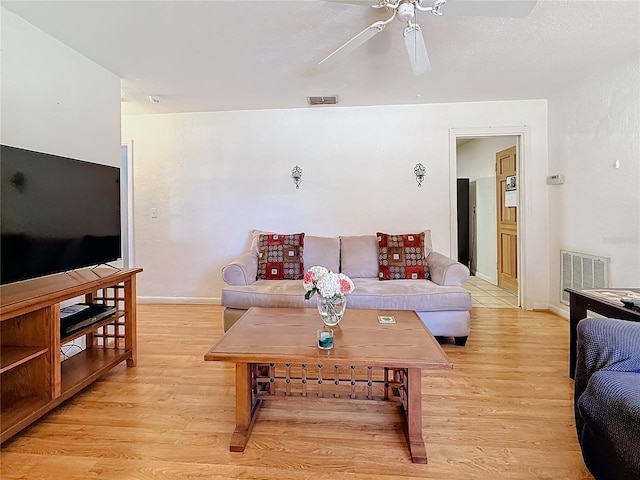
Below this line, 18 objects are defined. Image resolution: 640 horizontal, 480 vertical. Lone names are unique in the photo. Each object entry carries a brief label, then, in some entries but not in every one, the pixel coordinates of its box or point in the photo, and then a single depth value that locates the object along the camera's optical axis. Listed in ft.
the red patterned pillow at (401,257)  10.48
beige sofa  8.86
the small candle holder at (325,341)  5.13
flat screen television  5.50
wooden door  14.47
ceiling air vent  11.73
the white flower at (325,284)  5.53
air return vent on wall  9.67
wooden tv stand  5.12
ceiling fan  5.24
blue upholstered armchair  3.58
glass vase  5.70
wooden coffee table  4.84
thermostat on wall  11.40
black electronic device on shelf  6.29
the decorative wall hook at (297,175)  13.00
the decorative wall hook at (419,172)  12.64
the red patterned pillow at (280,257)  10.71
